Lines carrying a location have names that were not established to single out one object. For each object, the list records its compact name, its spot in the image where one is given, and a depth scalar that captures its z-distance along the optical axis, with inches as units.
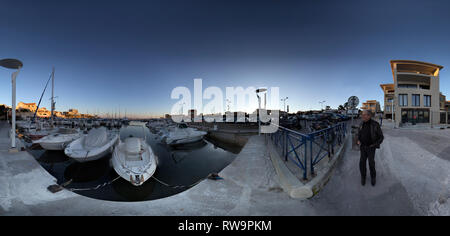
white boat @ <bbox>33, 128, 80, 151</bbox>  551.2
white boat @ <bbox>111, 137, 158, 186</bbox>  301.7
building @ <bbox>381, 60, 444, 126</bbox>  901.8
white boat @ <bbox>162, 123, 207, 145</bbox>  770.0
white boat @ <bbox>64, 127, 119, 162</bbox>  424.6
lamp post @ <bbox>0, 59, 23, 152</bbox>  275.4
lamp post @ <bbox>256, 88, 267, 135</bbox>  507.9
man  139.7
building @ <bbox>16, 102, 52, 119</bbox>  2907.5
